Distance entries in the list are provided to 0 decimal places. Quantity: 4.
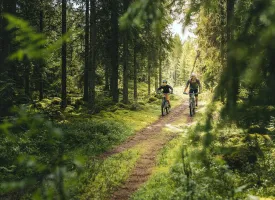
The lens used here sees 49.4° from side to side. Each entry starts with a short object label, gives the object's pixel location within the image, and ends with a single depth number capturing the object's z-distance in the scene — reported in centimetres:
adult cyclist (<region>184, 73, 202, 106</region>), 1853
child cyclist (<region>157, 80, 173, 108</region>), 2103
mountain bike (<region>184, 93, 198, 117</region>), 1947
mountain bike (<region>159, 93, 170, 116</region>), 2242
